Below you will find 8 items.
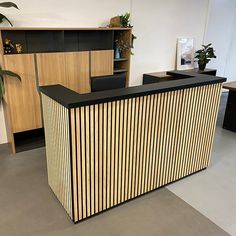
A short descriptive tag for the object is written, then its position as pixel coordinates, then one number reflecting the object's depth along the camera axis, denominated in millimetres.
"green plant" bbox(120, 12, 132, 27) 4066
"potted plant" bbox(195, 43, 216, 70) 5498
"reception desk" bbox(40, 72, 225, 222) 2061
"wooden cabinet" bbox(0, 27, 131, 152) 3250
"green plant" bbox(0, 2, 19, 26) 2770
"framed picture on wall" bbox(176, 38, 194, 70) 5526
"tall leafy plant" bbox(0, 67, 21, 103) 2975
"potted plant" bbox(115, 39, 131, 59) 4247
